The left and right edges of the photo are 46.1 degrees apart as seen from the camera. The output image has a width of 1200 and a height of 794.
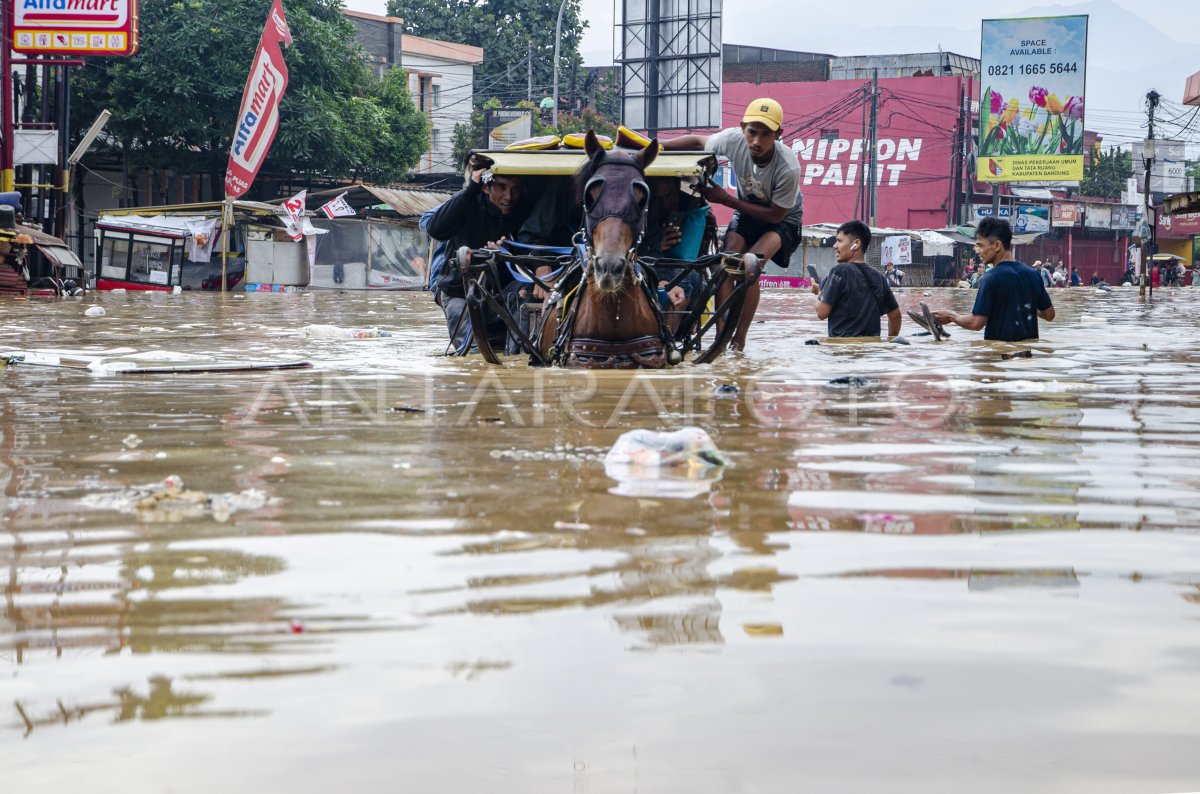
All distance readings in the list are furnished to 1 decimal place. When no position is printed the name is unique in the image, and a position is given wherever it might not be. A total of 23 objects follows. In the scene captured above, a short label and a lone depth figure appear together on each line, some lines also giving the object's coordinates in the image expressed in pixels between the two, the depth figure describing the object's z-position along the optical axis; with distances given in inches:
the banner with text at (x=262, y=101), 1082.1
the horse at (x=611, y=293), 292.2
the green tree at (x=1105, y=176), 2731.3
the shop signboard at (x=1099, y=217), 2481.7
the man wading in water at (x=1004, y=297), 394.6
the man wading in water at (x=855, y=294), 410.0
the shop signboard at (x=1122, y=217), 2542.8
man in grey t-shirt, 377.4
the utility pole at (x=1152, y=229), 1102.4
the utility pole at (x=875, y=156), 1966.0
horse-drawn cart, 297.1
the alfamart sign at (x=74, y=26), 1005.8
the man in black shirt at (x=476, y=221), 354.6
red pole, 1011.9
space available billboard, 1947.6
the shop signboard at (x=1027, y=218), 2261.3
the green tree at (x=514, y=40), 2231.8
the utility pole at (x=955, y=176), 2094.0
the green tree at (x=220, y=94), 1364.4
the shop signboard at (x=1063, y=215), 2390.5
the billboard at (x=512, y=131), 1630.2
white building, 2026.3
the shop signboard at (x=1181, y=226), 2504.9
